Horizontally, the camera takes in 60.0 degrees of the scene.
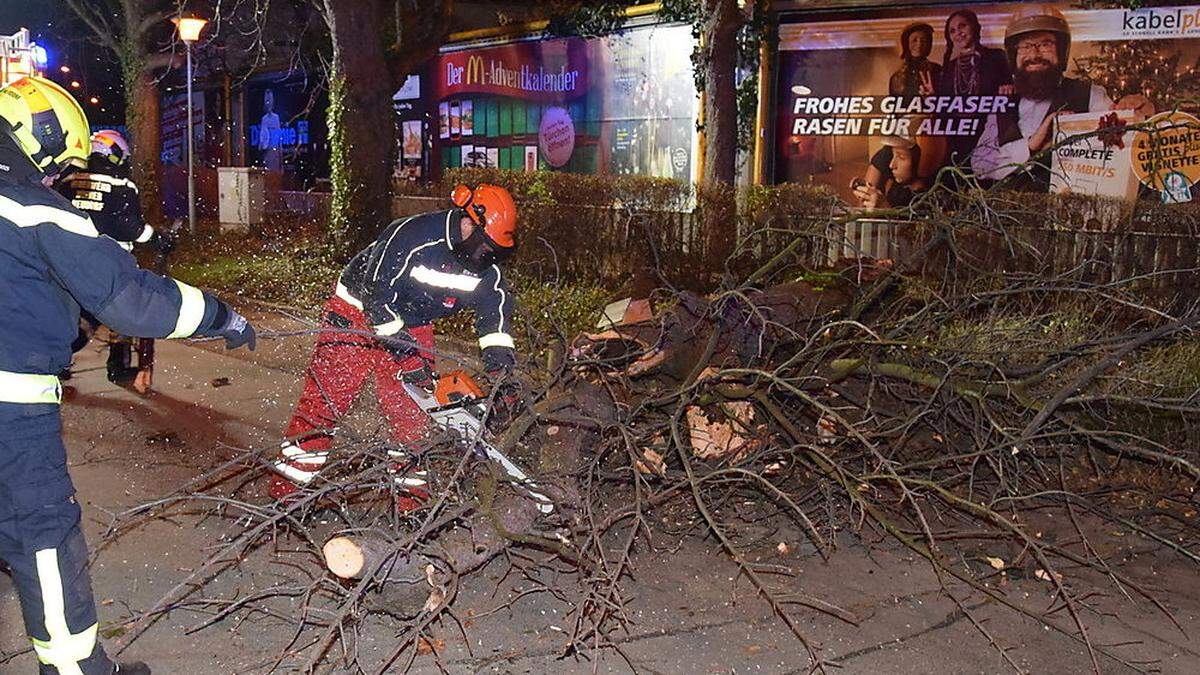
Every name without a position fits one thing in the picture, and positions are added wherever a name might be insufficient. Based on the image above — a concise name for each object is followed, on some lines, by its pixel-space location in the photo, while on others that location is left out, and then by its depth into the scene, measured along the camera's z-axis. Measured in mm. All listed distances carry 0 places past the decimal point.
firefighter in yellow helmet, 3105
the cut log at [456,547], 3684
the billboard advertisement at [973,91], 11930
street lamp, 15352
